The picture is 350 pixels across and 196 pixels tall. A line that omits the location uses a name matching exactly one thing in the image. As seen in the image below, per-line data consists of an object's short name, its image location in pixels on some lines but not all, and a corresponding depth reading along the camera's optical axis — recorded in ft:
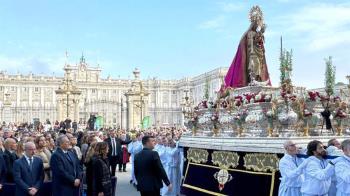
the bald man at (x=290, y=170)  26.32
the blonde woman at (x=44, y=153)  33.24
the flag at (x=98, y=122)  121.41
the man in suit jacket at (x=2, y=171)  30.69
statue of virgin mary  51.88
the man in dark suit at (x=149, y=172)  28.14
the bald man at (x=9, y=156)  31.81
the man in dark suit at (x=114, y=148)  57.11
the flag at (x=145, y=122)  111.02
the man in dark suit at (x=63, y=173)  28.53
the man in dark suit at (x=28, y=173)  28.32
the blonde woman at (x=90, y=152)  27.50
